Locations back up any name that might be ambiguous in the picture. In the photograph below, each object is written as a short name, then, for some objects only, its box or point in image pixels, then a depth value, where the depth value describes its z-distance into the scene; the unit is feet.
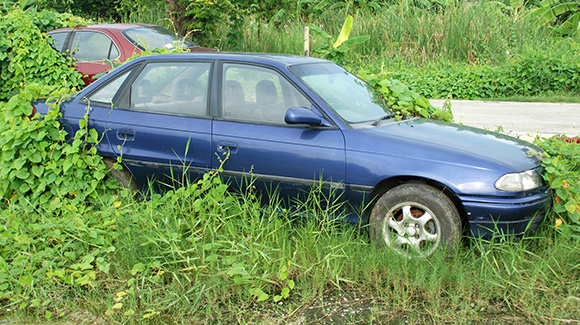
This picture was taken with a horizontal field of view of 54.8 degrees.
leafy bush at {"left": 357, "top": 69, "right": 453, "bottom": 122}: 17.61
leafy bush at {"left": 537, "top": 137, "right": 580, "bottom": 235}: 13.41
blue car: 12.77
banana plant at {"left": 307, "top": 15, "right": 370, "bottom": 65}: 27.91
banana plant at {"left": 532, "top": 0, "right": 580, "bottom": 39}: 55.93
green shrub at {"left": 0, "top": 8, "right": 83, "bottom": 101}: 29.86
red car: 31.94
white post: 38.67
